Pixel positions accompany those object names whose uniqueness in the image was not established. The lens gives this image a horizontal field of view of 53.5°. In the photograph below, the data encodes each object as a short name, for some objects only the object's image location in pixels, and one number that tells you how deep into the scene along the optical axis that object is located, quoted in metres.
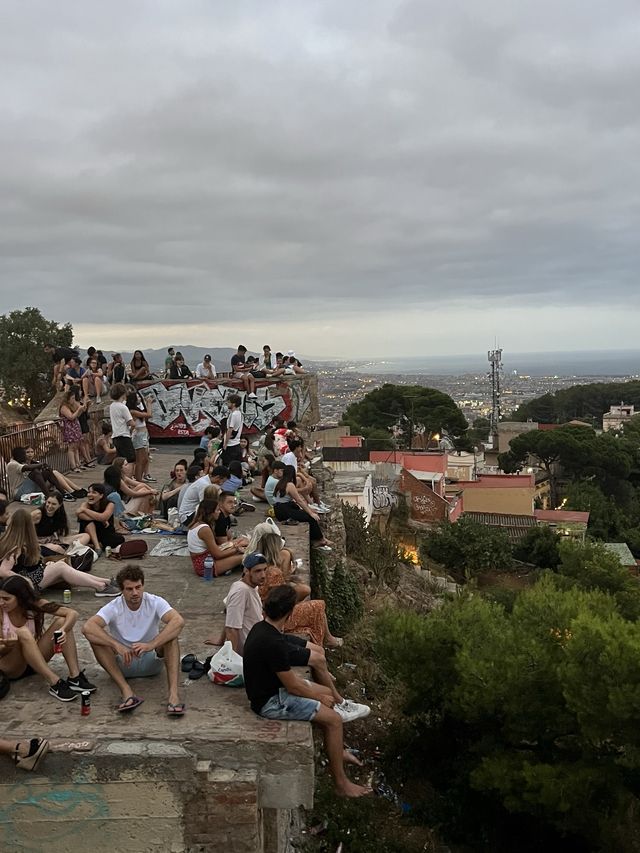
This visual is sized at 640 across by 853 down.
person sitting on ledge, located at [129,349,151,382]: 16.78
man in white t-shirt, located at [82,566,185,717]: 4.57
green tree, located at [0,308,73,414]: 30.80
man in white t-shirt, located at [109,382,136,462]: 10.77
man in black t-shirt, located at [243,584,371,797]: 4.41
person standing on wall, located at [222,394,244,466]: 11.65
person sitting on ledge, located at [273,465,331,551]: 9.39
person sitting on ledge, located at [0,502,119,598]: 5.76
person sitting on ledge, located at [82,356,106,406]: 14.33
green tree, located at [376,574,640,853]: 6.13
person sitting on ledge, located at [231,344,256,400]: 16.92
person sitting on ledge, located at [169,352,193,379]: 17.27
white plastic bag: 4.84
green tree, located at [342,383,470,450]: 55.09
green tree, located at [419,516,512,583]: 24.62
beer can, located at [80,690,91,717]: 4.38
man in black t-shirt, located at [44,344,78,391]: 14.46
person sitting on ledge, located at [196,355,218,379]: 17.12
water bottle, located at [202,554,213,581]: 7.03
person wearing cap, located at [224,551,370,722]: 5.21
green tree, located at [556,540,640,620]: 17.02
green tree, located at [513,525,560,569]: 27.19
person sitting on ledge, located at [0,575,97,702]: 4.55
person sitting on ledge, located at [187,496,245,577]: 7.03
